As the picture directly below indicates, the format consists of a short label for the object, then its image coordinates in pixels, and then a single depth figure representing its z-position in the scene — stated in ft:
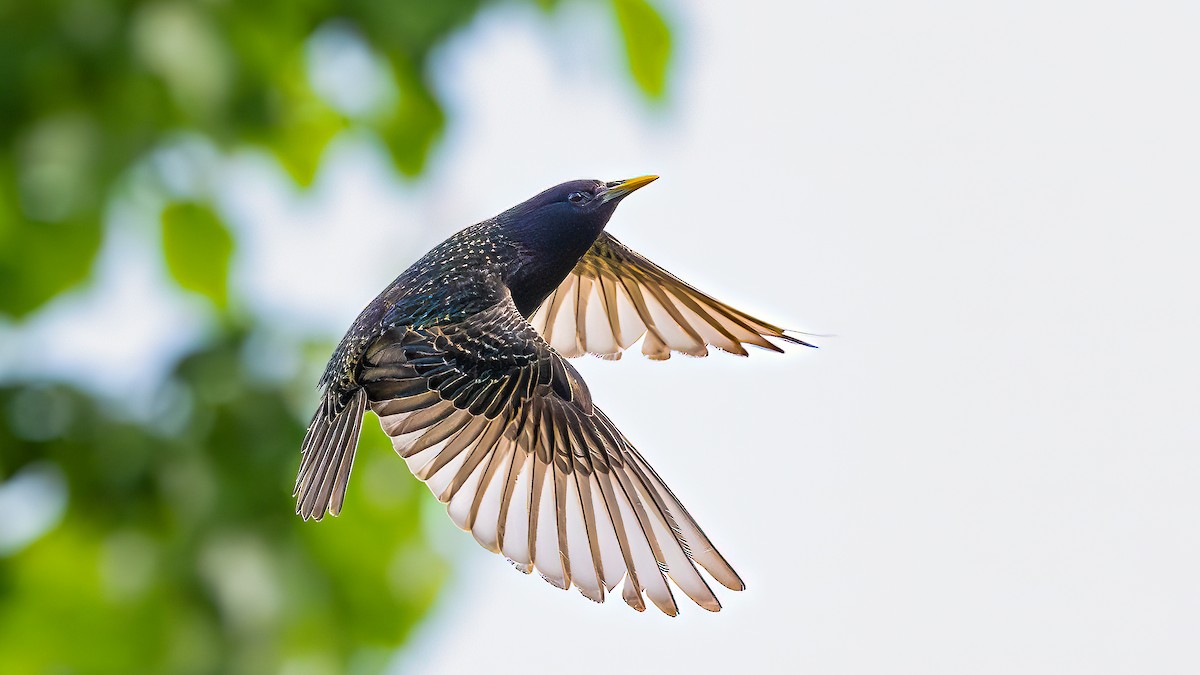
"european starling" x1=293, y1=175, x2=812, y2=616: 17.58
